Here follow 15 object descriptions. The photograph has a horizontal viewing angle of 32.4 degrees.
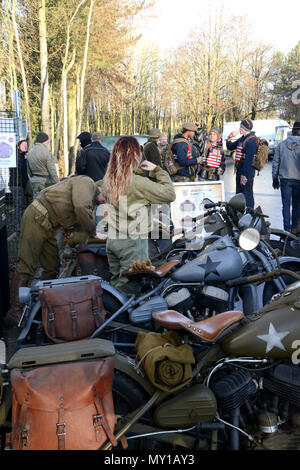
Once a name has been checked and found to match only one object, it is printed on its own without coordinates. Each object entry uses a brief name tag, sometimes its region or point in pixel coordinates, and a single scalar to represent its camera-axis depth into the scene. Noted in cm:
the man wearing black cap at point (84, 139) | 1020
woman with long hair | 433
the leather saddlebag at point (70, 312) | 350
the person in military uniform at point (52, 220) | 518
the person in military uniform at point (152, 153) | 1054
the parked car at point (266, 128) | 3719
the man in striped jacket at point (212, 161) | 1080
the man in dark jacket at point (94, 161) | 970
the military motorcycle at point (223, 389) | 288
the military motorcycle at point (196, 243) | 494
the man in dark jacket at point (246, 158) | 987
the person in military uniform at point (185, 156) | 980
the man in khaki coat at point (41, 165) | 1007
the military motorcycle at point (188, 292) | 363
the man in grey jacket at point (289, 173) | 935
